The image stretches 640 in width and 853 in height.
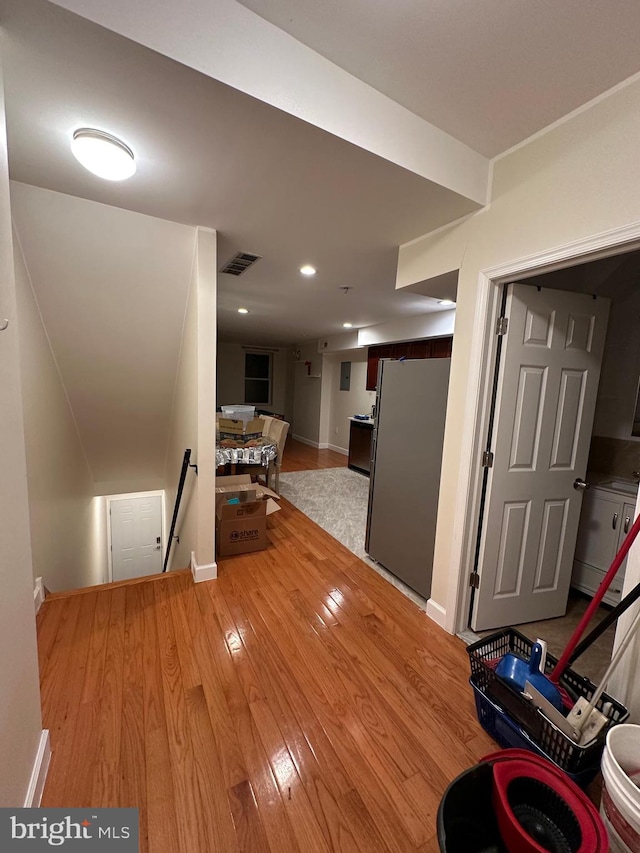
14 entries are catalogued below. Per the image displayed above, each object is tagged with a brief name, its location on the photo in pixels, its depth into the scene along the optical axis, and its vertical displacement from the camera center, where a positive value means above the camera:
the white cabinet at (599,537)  2.19 -0.95
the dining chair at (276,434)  4.23 -0.70
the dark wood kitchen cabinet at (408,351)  4.33 +0.54
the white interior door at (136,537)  4.87 -2.41
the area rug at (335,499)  3.33 -1.44
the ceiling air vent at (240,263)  2.56 +0.94
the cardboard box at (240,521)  2.72 -1.16
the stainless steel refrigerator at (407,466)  2.19 -0.56
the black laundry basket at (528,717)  1.13 -1.22
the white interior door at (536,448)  1.82 -0.31
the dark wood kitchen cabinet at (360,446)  5.39 -0.99
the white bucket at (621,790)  0.85 -1.04
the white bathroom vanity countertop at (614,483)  2.19 -0.59
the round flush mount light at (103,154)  1.33 +0.89
